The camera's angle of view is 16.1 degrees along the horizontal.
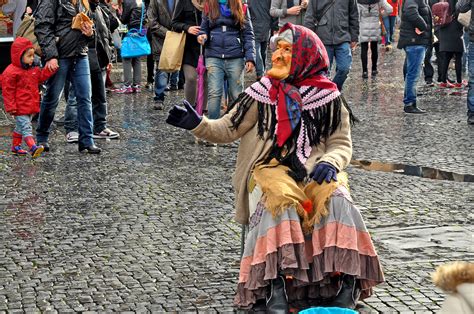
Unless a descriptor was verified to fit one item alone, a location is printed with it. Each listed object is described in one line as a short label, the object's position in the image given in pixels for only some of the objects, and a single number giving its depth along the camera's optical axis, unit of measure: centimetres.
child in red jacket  1635
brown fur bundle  548
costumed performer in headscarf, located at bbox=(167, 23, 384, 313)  881
